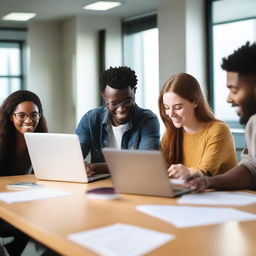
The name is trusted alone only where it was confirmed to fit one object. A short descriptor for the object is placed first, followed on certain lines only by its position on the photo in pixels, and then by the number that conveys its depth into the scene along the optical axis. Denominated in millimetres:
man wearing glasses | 2797
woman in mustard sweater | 2445
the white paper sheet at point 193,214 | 1499
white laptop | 2279
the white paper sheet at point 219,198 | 1797
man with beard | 1996
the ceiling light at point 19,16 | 6418
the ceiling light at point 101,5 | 5945
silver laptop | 1834
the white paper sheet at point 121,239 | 1194
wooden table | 1227
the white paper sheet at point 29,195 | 1954
